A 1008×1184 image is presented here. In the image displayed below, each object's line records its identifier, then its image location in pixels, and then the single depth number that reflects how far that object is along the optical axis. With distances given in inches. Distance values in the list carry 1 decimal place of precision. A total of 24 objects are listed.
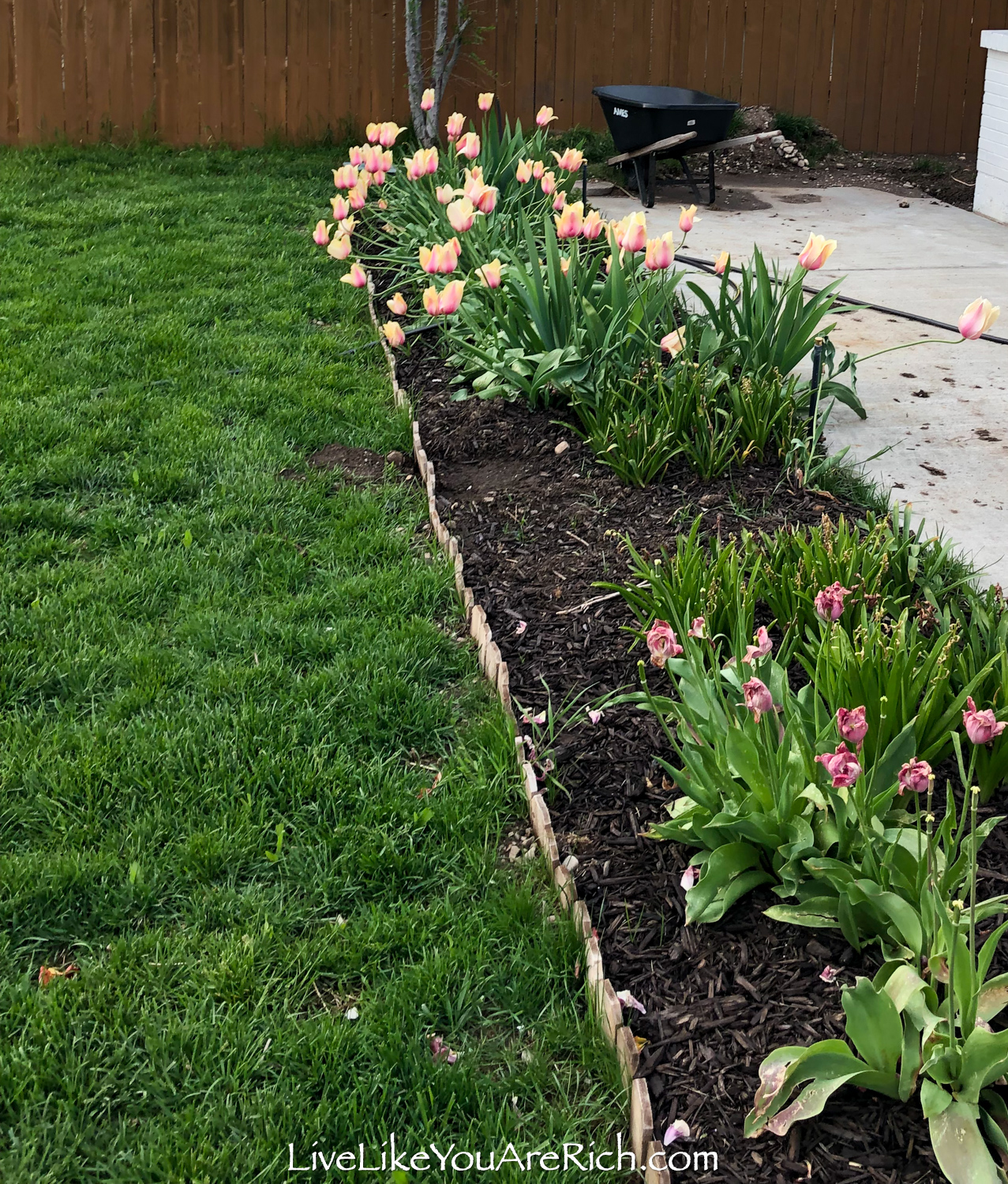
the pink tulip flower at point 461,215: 162.2
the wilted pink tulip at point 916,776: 63.8
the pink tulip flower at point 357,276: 175.5
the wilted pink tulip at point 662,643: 75.6
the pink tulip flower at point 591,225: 146.5
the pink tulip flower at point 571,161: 178.9
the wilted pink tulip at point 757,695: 71.6
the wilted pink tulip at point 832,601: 84.7
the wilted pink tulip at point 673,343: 144.8
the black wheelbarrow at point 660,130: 297.3
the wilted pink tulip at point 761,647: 77.8
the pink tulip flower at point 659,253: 136.9
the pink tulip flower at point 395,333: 173.9
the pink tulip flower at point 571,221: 145.5
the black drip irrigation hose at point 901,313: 187.8
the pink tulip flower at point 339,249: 181.6
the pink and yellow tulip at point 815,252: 130.3
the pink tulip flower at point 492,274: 149.3
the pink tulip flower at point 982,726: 64.6
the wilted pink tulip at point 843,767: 66.2
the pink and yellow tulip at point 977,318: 108.0
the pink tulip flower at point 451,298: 150.3
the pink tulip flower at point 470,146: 199.8
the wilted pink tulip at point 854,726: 66.8
